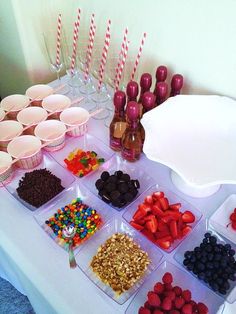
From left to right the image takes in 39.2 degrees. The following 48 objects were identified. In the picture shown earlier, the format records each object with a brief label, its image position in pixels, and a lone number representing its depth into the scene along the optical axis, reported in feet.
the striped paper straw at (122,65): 3.33
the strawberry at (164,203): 2.66
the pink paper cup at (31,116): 3.30
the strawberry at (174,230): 2.50
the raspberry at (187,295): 2.10
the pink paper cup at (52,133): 3.14
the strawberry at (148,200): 2.69
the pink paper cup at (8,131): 3.15
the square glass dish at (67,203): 2.59
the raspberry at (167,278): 2.21
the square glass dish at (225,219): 2.52
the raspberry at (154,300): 2.09
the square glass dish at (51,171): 2.91
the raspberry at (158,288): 2.16
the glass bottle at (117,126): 2.95
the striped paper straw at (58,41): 3.72
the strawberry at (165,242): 2.47
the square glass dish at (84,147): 3.20
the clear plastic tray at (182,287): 2.18
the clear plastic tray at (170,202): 2.63
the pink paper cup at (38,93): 3.56
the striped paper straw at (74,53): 3.67
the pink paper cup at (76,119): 3.30
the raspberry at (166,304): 2.03
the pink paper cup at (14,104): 3.42
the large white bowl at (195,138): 2.65
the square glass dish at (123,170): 2.93
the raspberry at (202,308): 2.06
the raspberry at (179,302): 2.05
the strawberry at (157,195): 2.71
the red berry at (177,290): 2.13
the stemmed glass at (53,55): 3.89
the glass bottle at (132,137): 2.72
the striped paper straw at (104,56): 3.37
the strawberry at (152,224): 2.55
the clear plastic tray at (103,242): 2.28
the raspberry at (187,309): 2.02
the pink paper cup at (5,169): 2.89
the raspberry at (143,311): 2.04
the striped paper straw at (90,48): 3.55
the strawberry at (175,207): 2.66
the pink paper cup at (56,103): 3.45
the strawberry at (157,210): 2.62
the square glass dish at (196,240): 2.43
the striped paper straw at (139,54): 3.26
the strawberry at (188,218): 2.61
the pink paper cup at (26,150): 2.99
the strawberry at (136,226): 2.57
